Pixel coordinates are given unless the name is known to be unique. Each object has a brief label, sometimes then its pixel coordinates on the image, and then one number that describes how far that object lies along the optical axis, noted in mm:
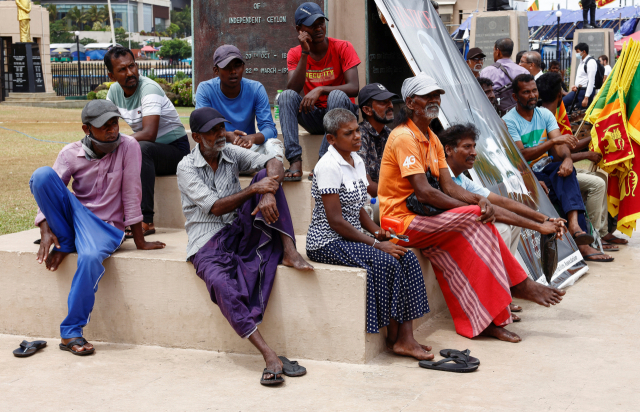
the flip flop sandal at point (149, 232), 5520
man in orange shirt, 4566
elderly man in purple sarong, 4082
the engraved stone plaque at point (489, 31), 16047
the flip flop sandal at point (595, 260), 6738
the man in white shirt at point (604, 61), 18830
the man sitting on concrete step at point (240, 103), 5590
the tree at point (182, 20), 114062
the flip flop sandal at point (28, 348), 4348
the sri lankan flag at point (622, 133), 7117
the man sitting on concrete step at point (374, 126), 5266
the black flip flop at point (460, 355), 4086
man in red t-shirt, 5652
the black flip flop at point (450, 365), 3990
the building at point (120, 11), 107688
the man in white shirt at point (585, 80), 14547
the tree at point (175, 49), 68562
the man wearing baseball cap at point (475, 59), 8703
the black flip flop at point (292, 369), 3967
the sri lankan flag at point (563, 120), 7365
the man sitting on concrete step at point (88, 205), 4414
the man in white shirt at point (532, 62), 9359
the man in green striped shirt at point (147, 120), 5590
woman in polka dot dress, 4176
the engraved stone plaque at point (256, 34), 6871
